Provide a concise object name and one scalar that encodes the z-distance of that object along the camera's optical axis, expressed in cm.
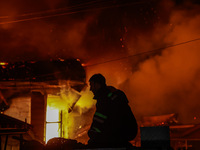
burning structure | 1543
